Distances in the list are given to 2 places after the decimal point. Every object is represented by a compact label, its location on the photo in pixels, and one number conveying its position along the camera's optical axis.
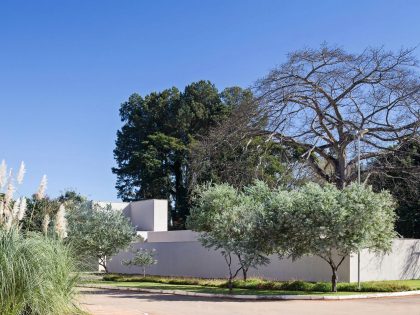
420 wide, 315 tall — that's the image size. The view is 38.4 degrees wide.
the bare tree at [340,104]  32.34
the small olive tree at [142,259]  36.62
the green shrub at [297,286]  25.95
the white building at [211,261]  30.66
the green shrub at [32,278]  10.72
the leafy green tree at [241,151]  34.62
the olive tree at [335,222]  22.92
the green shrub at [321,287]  25.27
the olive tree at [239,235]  24.98
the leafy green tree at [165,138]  62.19
